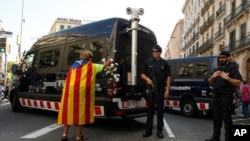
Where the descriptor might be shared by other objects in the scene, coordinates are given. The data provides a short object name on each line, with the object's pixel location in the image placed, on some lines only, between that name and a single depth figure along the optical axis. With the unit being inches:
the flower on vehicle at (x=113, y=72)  174.1
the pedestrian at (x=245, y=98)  318.1
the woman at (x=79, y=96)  146.2
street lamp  918.8
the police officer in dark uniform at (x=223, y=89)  142.4
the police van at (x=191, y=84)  277.1
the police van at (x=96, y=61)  176.6
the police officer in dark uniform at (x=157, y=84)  159.3
